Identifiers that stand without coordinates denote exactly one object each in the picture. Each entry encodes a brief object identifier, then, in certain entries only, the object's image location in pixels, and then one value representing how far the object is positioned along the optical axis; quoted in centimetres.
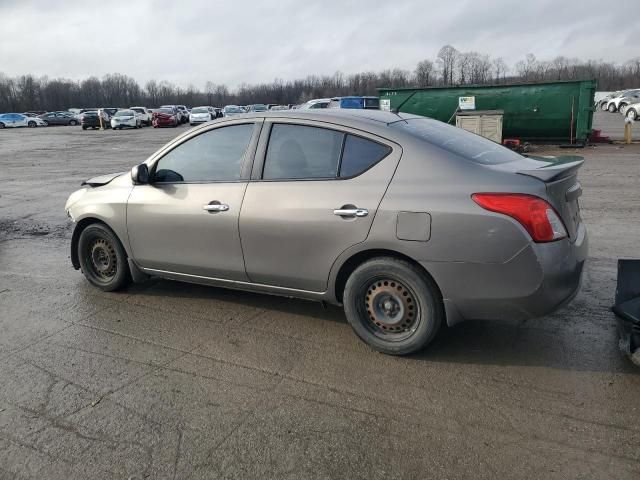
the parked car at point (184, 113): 5369
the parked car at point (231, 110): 4876
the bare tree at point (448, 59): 9625
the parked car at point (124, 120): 4519
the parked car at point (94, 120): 4625
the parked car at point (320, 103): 2985
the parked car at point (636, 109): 3522
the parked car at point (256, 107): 4767
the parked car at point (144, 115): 4829
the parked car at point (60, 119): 5894
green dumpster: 1828
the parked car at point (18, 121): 5675
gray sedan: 336
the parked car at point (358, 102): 2851
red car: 4594
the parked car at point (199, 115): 4444
